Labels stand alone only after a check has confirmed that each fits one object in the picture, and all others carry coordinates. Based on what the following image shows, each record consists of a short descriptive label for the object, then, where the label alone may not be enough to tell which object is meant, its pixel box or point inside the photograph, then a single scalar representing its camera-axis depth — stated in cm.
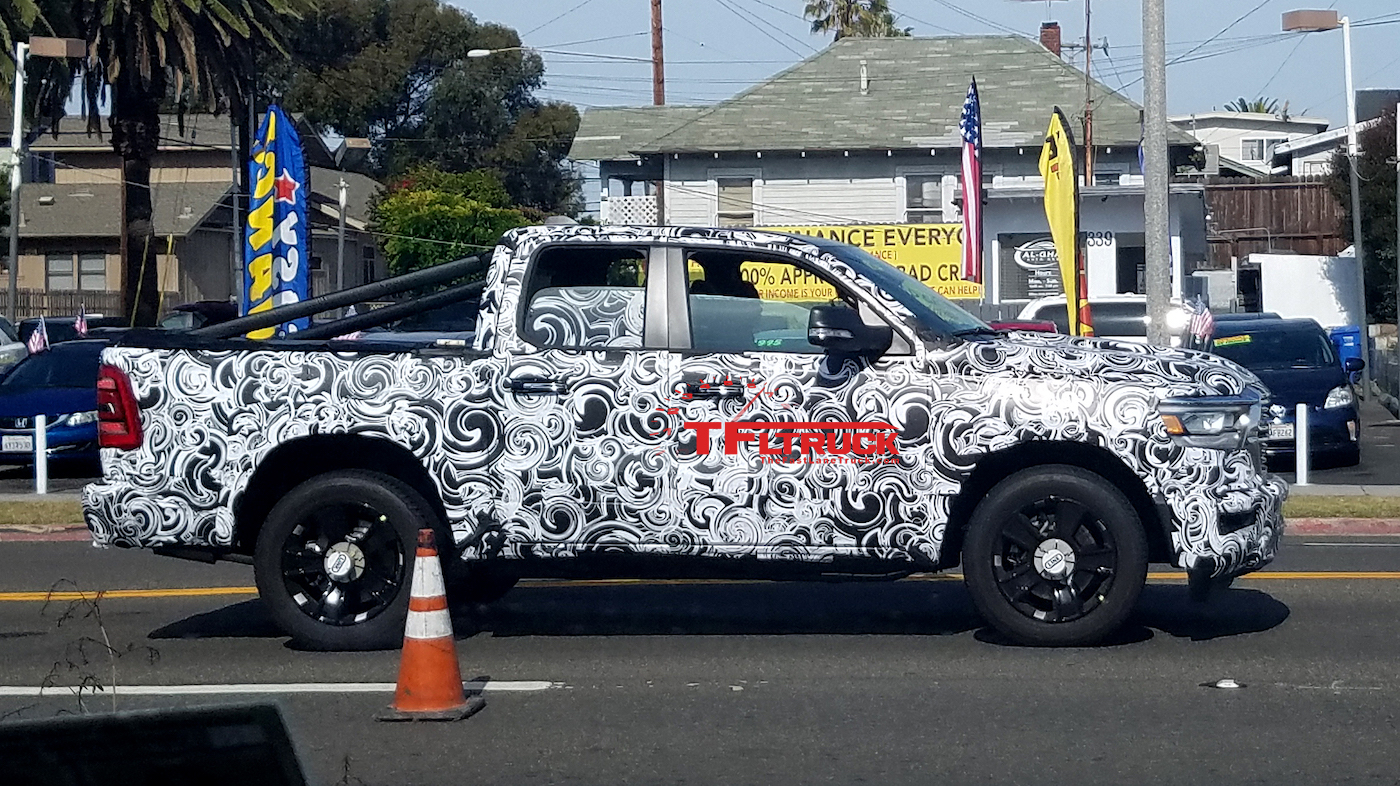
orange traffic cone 666
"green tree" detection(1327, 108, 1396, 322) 3966
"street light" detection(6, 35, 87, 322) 2845
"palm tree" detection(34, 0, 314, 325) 3356
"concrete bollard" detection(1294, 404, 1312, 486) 1527
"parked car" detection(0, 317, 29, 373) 2869
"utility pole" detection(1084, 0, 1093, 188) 3634
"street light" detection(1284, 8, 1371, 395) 2534
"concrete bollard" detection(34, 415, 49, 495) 1612
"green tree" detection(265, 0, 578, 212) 7062
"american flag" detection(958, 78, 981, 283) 2705
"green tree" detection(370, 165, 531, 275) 5181
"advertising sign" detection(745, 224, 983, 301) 3597
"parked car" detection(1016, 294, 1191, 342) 2269
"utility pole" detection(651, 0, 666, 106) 4528
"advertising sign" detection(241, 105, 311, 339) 1902
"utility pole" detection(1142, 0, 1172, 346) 1552
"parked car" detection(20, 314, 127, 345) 3400
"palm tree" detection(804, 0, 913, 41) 6041
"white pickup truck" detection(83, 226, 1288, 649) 761
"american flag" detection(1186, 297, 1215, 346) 1989
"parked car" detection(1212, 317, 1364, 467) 1784
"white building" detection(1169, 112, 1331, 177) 7206
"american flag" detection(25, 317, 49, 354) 2596
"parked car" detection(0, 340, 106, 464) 1797
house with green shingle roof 4106
